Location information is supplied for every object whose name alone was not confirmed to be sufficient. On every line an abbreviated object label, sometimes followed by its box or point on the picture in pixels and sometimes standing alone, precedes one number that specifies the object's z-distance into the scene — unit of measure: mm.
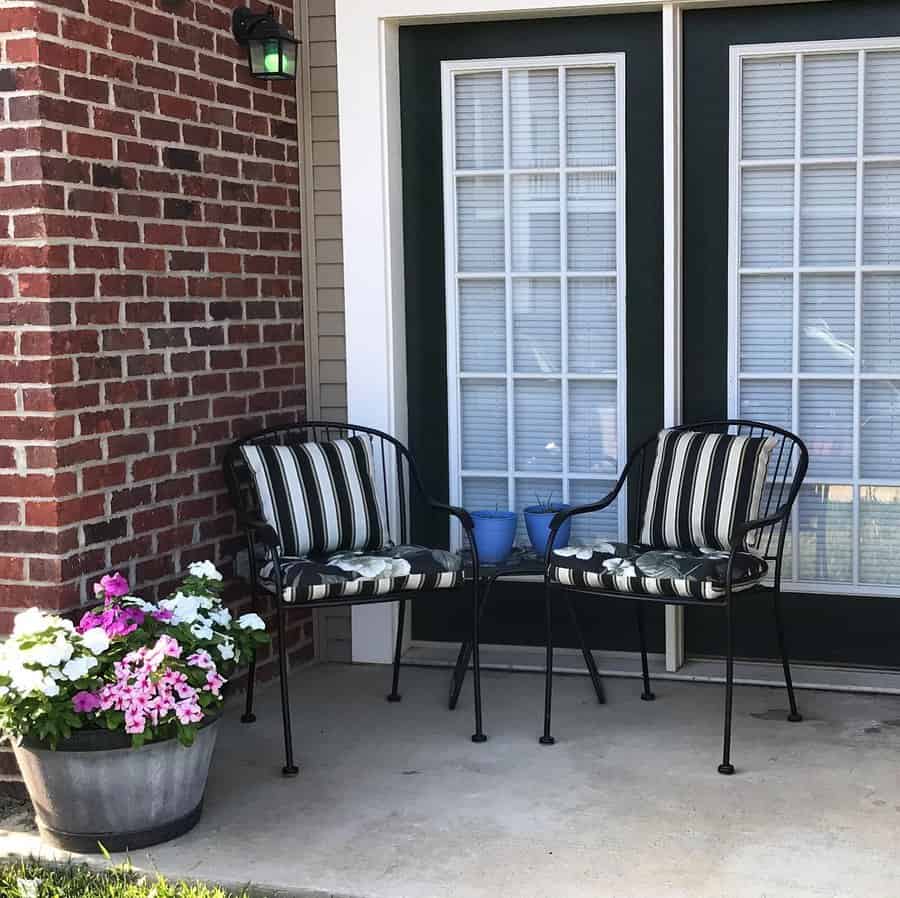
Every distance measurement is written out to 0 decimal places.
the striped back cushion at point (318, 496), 4051
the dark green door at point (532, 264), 4492
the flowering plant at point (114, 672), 3098
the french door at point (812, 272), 4277
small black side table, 4125
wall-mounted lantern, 4285
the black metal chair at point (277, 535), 3752
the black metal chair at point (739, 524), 3645
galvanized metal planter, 3154
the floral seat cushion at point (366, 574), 3754
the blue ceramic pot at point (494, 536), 4395
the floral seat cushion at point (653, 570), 3678
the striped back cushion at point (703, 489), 4012
